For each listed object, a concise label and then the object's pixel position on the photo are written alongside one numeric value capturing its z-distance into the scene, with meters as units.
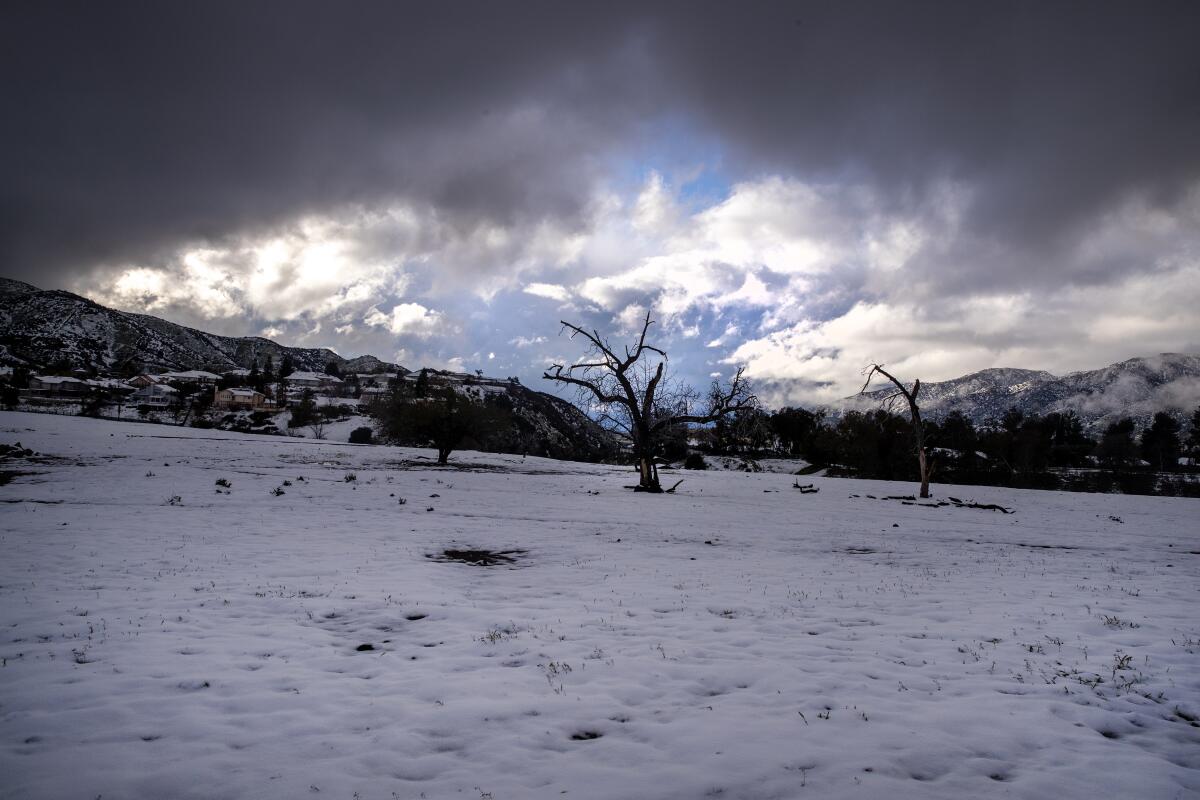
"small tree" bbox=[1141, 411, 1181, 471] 89.31
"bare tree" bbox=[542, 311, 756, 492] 29.62
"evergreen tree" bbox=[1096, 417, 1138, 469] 84.62
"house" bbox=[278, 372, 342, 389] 170.55
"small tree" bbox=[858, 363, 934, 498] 29.92
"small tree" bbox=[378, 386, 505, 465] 39.94
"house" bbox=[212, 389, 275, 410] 126.69
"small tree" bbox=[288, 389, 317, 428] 97.50
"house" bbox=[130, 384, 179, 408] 125.88
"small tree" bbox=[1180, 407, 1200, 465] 88.69
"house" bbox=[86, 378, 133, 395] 116.94
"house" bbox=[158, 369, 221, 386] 152.75
